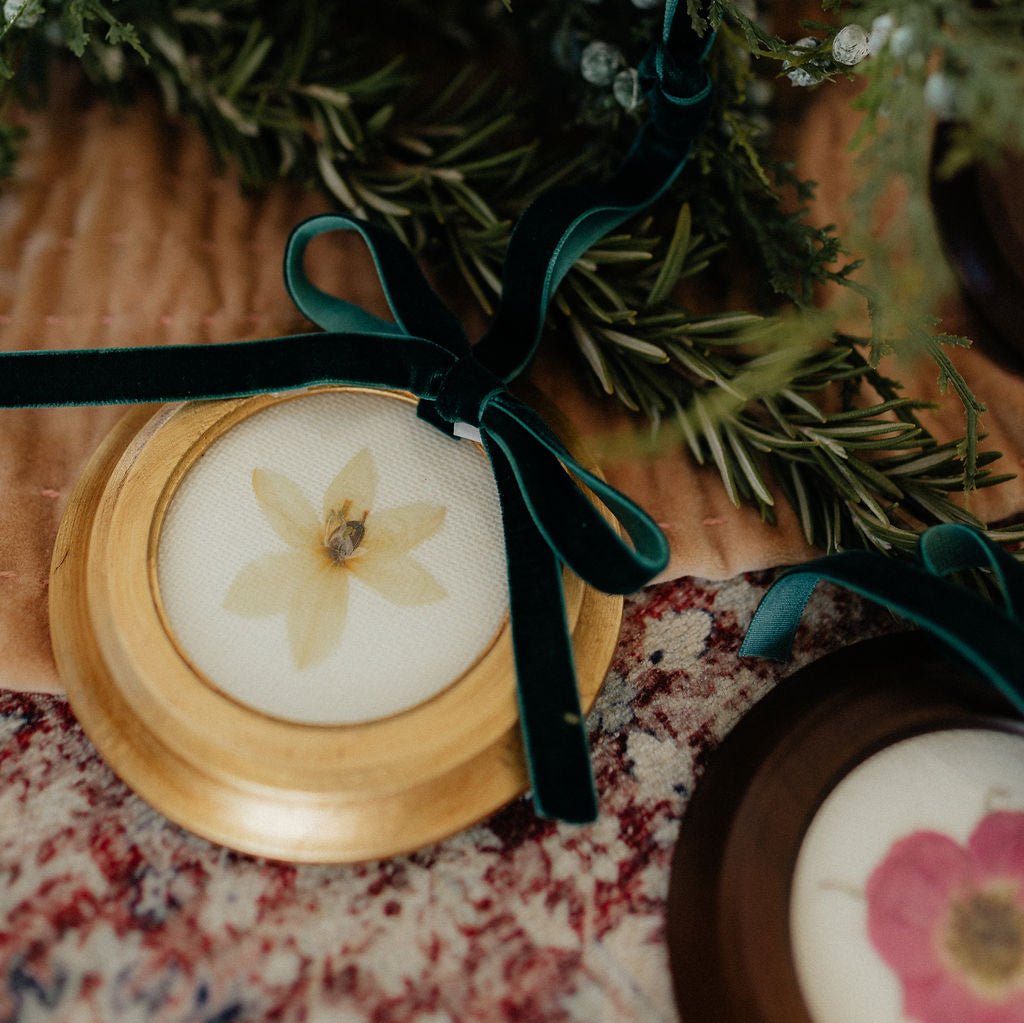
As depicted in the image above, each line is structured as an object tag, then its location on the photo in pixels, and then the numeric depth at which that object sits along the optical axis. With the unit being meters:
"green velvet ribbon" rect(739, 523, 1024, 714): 0.25
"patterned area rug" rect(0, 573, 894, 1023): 0.26
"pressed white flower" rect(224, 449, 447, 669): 0.27
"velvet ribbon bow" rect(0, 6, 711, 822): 0.26
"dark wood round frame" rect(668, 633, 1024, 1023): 0.25
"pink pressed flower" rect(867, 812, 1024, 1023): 0.25
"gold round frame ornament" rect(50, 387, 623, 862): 0.26
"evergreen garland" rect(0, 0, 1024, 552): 0.28
